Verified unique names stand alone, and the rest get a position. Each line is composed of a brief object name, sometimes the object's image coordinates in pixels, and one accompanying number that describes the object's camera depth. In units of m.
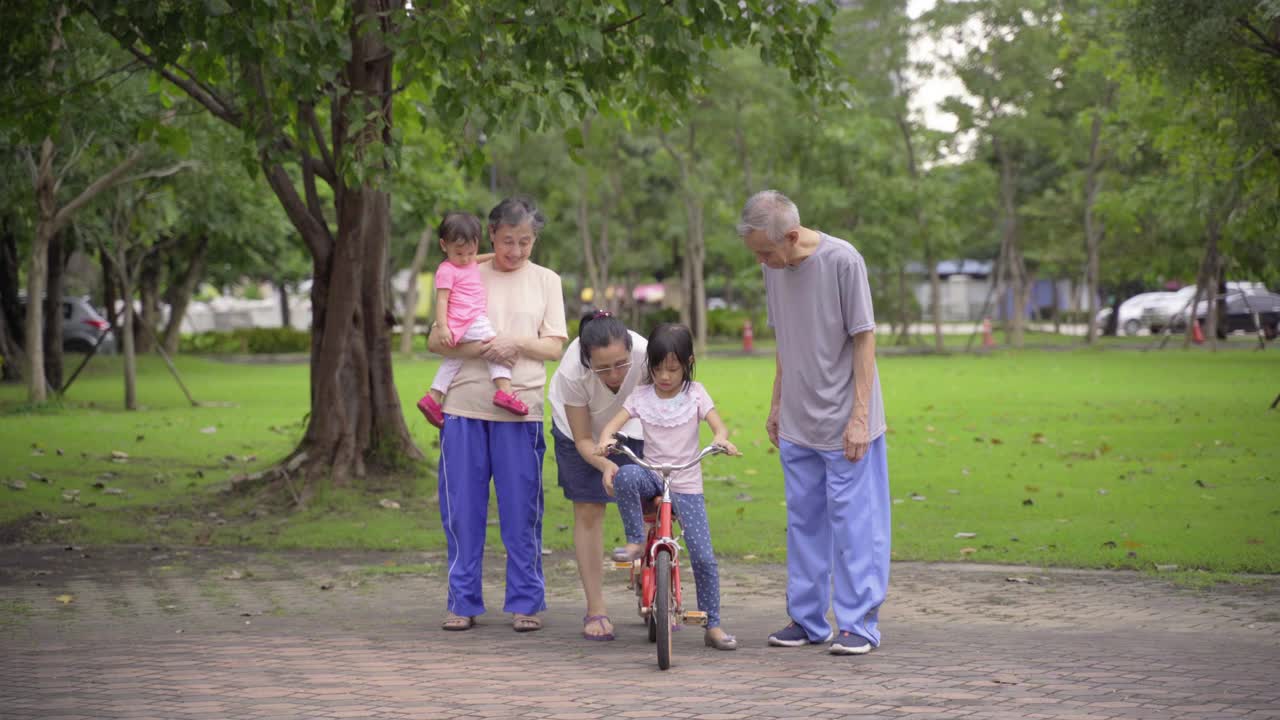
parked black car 54.51
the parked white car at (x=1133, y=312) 65.94
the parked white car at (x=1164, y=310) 62.44
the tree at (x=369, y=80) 10.50
